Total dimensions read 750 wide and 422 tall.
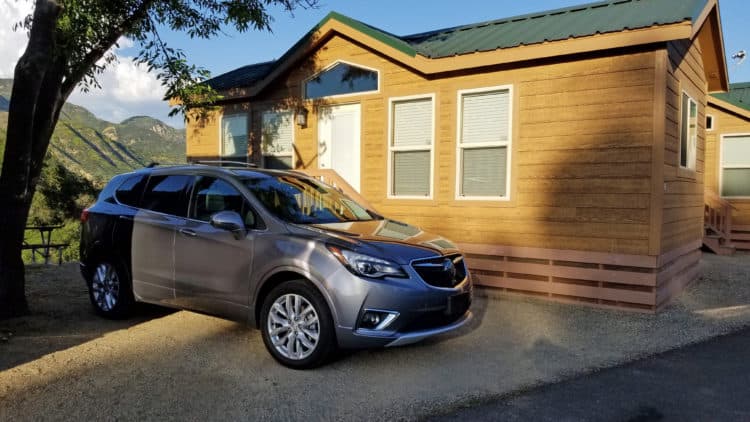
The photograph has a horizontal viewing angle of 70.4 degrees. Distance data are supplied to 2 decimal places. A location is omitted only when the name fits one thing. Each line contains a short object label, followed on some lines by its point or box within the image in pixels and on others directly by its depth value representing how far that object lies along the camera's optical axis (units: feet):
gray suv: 13.66
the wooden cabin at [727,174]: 42.22
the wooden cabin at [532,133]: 21.62
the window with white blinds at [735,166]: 43.42
